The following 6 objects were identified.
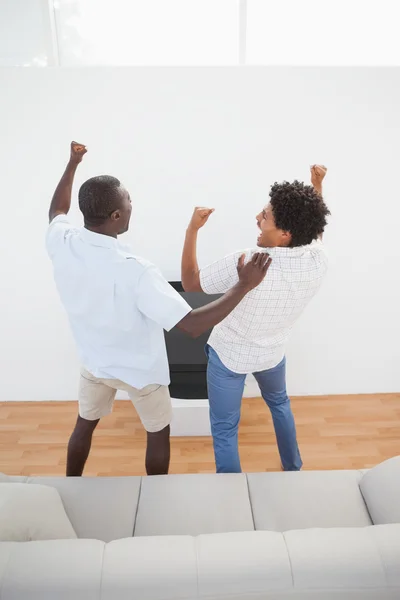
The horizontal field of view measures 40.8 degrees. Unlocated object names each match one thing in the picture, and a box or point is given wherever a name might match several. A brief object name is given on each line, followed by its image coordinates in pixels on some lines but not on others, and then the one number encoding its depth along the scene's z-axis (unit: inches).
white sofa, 41.8
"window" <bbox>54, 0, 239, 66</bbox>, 112.4
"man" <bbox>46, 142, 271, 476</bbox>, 66.0
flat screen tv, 114.2
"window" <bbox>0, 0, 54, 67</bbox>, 110.7
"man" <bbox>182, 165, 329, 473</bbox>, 69.5
